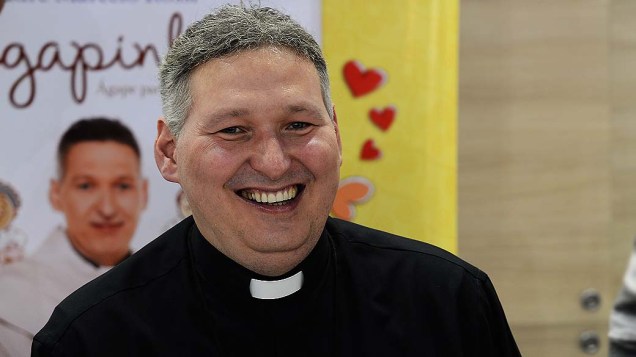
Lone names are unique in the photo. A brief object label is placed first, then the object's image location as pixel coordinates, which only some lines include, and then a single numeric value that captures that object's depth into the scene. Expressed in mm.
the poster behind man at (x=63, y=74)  2851
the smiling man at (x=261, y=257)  2542
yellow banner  2887
